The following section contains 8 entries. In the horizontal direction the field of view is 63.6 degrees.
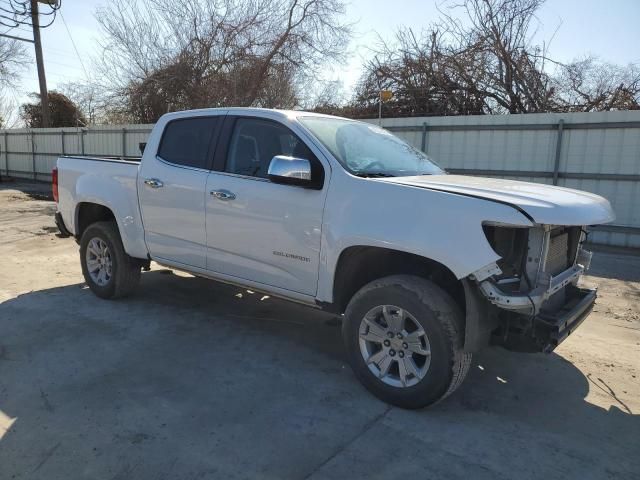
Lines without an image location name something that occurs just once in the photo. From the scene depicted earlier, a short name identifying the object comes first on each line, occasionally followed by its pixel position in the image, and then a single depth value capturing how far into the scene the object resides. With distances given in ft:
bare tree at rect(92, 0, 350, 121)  56.75
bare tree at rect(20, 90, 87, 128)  91.76
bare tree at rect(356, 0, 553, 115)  46.37
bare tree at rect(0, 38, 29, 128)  109.09
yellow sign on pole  37.44
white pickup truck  10.28
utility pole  76.02
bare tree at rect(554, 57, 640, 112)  42.83
